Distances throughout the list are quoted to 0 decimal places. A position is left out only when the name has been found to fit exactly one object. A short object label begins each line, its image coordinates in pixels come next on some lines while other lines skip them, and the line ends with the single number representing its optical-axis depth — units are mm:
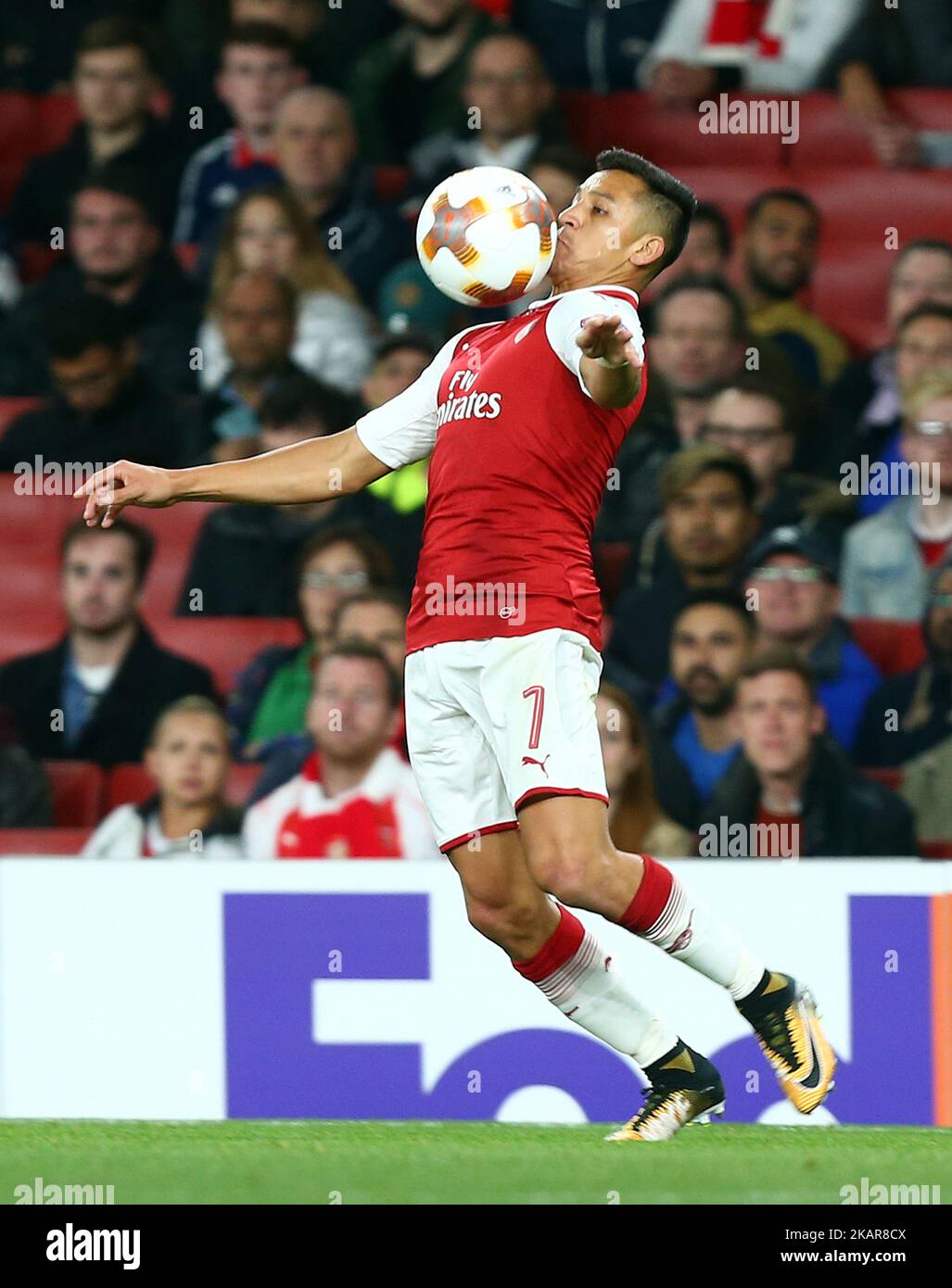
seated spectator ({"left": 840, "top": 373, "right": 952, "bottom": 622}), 14750
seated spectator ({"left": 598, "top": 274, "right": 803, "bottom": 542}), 15117
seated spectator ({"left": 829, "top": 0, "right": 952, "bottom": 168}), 17562
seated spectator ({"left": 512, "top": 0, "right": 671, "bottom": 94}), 17859
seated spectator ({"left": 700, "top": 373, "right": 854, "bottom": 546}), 14922
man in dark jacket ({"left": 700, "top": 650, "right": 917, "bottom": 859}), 13437
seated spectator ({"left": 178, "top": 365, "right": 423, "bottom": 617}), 15125
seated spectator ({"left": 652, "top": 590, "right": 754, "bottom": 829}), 13766
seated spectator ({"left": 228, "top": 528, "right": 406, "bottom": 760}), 14547
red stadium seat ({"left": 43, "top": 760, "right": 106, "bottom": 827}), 14687
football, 9125
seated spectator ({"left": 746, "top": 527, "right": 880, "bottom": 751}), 14297
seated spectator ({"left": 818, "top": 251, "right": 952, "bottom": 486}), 15422
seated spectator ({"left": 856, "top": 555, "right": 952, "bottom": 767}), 13937
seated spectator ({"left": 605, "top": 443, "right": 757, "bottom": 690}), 14492
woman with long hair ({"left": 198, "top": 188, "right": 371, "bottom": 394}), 16281
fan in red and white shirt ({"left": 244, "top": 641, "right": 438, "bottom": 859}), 13516
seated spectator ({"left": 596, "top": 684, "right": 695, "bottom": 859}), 13430
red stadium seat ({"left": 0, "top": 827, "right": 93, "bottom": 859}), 14117
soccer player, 9117
